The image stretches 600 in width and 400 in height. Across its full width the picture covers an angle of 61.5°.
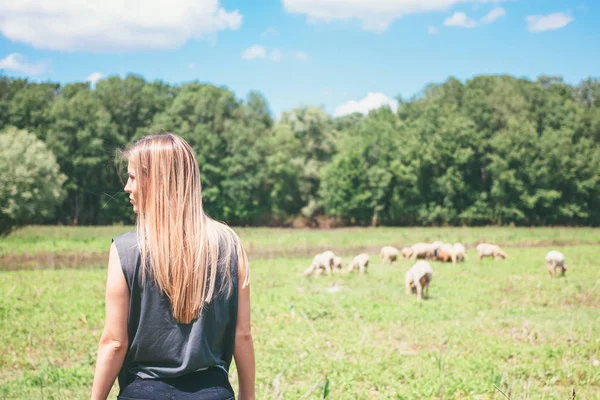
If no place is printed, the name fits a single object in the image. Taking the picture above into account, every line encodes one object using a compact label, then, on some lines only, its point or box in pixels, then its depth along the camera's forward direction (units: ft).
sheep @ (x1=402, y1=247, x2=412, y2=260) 88.58
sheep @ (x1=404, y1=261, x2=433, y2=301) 49.49
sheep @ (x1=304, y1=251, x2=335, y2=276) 66.63
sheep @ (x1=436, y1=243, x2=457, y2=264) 81.36
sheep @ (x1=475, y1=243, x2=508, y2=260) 84.53
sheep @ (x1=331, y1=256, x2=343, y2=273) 68.28
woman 8.49
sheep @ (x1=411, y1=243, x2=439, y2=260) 84.99
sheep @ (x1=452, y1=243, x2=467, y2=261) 82.33
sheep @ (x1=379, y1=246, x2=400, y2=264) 81.83
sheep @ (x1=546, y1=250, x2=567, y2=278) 61.82
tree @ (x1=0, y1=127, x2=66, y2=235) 114.32
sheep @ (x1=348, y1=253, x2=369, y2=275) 68.49
